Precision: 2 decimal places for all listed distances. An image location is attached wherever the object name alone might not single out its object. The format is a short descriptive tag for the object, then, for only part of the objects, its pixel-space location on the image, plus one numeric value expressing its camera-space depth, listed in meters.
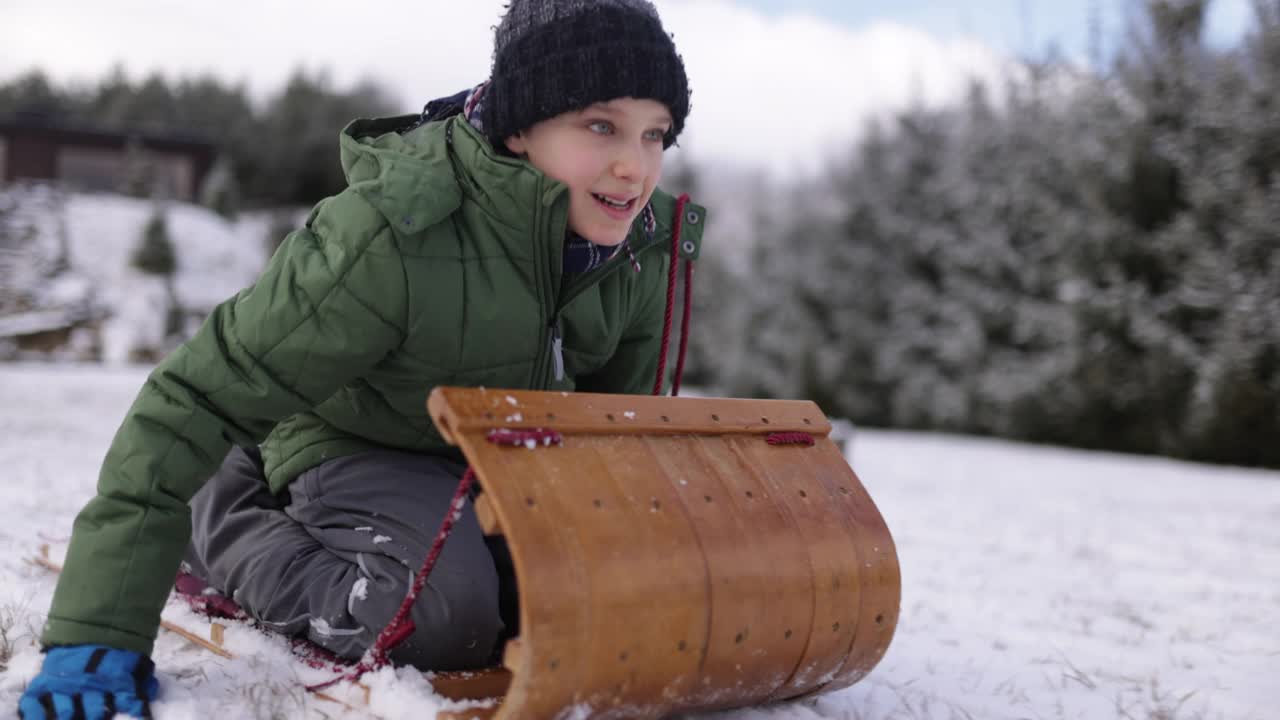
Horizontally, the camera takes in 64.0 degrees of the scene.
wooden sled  1.39
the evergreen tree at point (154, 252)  20.56
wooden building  24.53
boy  1.60
